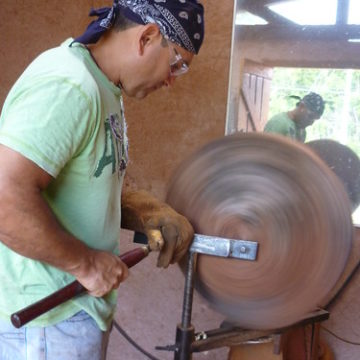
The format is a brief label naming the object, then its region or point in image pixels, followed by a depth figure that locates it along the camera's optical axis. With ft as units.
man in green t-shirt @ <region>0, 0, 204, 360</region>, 3.30
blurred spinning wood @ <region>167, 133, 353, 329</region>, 4.95
